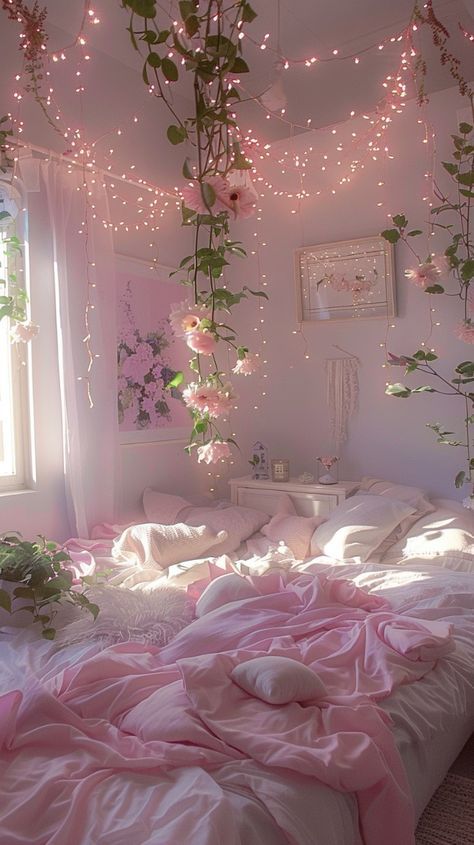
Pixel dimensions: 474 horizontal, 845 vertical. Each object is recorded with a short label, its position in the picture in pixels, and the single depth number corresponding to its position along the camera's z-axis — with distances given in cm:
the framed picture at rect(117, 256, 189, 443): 353
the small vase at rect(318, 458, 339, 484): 350
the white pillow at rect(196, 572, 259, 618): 196
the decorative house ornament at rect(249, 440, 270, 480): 380
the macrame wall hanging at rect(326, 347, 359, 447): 370
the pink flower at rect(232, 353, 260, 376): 147
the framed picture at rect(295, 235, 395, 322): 356
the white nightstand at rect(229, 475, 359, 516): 338
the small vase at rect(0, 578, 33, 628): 194
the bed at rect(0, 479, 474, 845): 110
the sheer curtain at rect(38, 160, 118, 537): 304
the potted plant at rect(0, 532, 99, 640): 190
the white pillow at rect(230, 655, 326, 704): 135
